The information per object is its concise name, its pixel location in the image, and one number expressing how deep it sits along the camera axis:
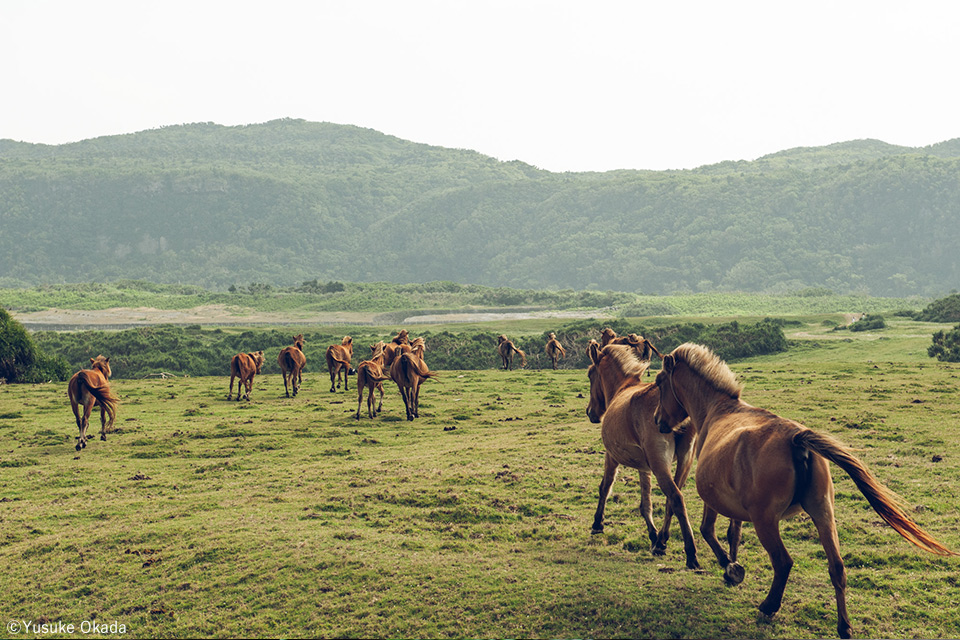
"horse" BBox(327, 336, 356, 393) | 26.71
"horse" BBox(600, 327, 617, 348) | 27.14
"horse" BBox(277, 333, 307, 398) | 26.12
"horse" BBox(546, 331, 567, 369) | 36.74
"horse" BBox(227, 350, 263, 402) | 25.02
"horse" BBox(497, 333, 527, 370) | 36.25
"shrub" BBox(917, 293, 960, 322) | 52.50
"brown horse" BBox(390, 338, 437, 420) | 20.48
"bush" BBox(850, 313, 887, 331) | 48.81
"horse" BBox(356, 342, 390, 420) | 20.42
